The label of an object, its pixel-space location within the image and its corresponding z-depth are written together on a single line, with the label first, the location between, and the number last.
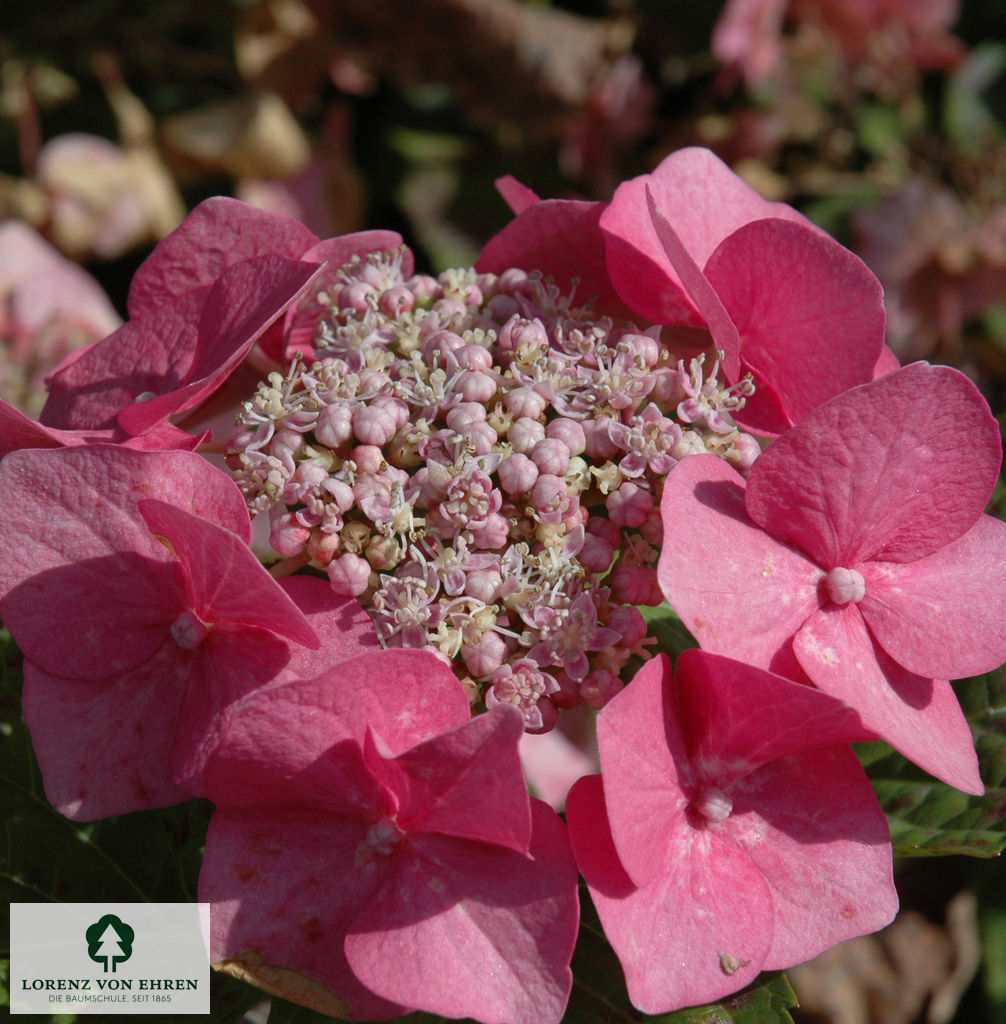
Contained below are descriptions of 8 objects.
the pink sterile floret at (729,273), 0.25
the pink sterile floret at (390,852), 0.22
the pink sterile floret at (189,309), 0.26
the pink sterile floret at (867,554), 0.23
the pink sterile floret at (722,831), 0.23
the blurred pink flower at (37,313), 0.37
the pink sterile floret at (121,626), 0.23
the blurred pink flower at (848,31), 0.47
